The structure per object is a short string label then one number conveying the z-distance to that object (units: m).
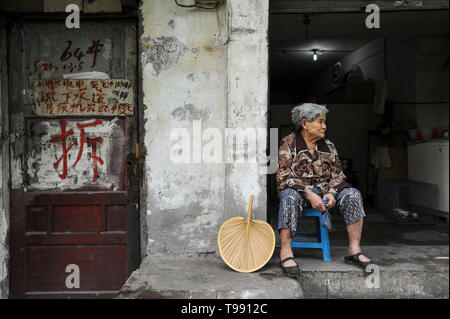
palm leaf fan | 3.46
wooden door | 4.09
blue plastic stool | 3.70
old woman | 3.54
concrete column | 3.72
